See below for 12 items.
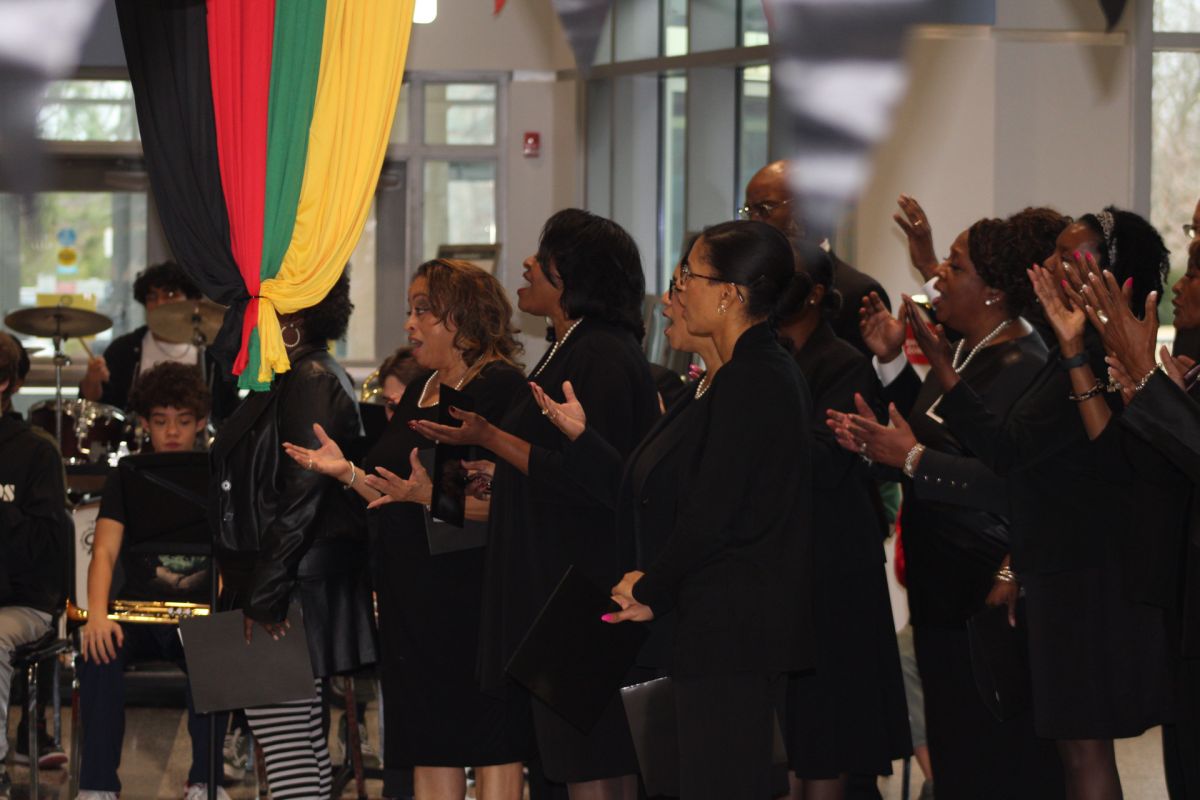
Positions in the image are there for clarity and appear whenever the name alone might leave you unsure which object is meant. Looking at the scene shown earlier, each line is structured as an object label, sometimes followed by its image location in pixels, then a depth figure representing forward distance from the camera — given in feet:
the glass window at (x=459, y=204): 62.03
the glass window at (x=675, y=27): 52.44
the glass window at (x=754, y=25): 49.34
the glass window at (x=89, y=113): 62.90
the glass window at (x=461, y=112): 61.72
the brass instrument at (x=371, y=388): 39.08
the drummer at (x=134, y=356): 42.93
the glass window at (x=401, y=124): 62.03
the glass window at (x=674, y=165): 53.52
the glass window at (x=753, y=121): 49.73
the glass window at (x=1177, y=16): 43.98
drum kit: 40.57
